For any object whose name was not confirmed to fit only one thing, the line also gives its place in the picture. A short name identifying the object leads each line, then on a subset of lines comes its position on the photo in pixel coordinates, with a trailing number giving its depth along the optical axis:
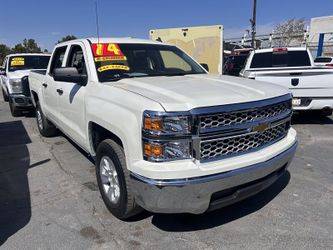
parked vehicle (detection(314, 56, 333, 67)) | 16.84
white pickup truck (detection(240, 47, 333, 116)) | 6.72
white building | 29.52
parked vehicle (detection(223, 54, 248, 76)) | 14.11
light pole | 29.88
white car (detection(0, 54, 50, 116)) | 8.69
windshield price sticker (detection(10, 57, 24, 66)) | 10.02
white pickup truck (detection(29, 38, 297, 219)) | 2.56
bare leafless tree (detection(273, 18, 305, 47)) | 36.50
